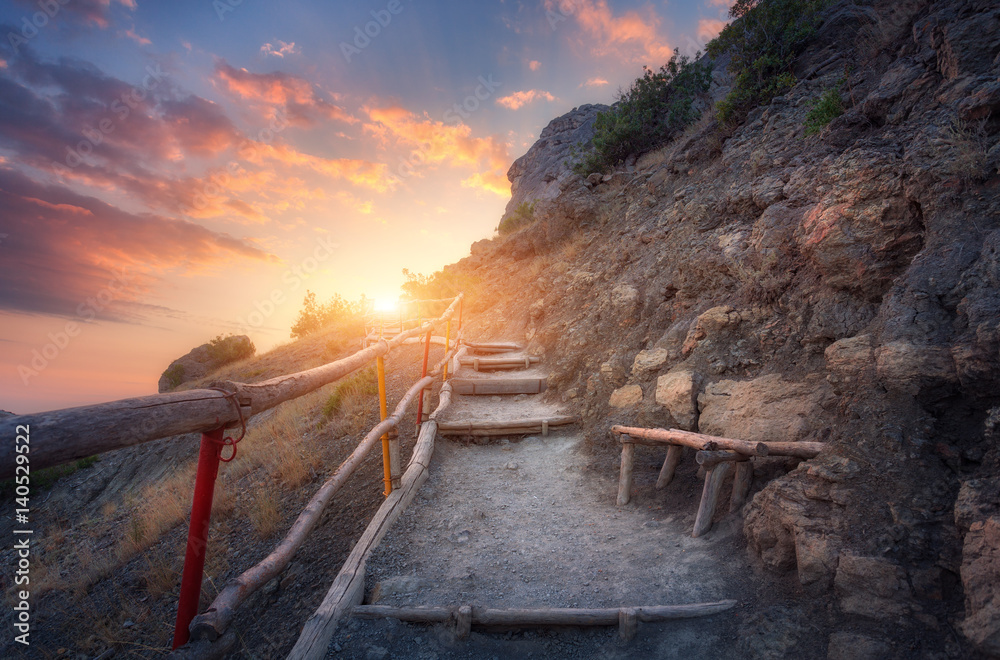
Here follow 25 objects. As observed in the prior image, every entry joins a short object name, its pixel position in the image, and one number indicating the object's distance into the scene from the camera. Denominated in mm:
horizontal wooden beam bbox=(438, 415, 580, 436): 6363
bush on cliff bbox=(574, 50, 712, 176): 13484
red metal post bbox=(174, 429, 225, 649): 2166
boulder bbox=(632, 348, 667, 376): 5887
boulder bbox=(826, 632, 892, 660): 2117
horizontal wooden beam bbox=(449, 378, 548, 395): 8156
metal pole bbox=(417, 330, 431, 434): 6635
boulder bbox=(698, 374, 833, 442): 3762
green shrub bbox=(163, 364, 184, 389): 21391
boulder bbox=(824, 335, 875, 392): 3277
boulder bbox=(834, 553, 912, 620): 2277
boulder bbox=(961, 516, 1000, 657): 1882
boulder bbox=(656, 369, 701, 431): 4902
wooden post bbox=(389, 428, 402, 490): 4531
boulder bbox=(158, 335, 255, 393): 21672
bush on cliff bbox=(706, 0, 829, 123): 7897
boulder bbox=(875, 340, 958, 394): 2734
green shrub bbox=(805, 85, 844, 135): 5484
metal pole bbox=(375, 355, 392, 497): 4512
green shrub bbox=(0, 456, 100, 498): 11086
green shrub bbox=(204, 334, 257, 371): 22641
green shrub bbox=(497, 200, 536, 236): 20672
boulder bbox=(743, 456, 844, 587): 2641
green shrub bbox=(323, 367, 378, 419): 8664
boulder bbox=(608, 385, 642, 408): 5820
